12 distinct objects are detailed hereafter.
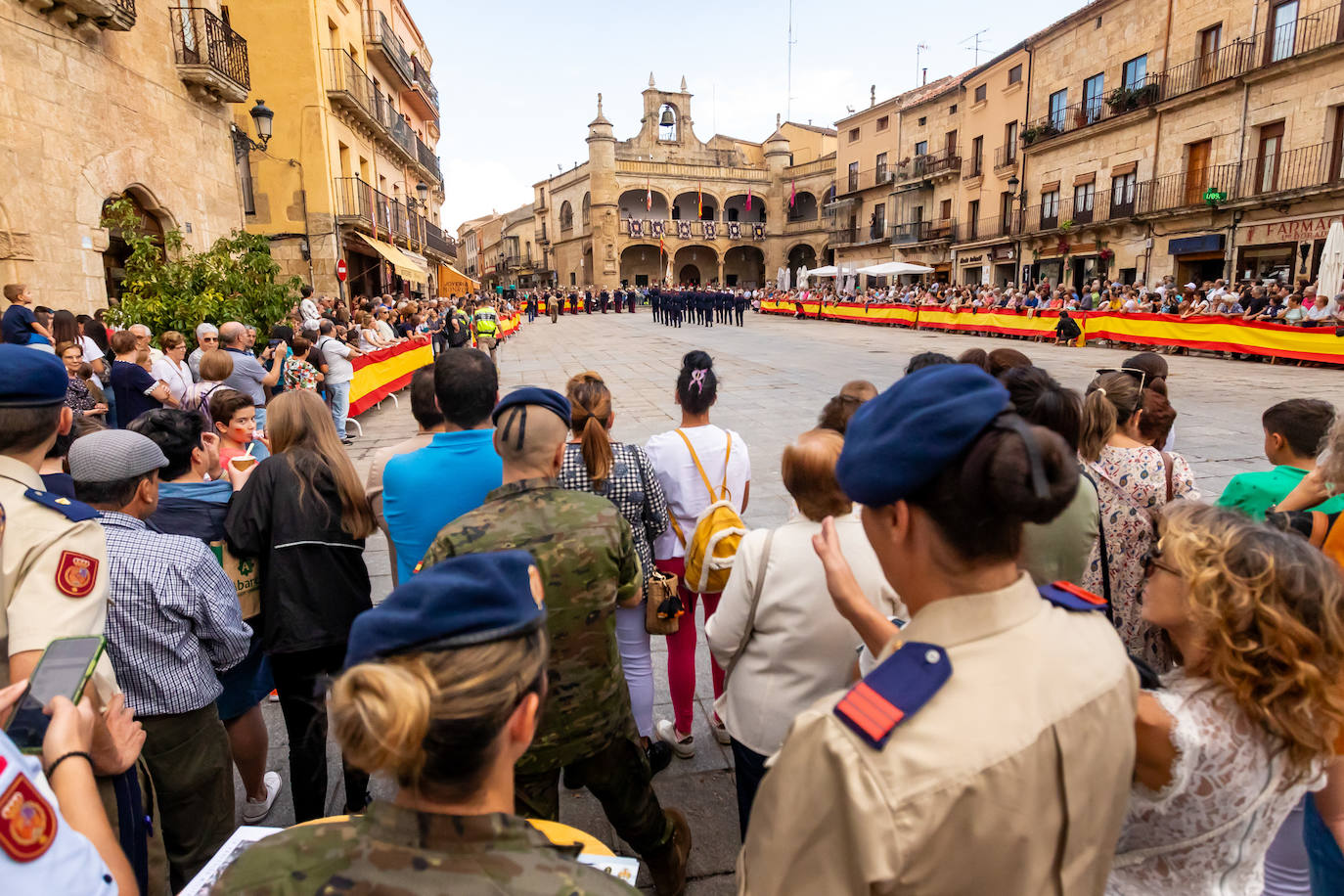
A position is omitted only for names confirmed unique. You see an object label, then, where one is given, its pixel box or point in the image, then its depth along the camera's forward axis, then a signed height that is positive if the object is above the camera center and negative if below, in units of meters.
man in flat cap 2.16 -0.94
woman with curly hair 1.31 -0.70
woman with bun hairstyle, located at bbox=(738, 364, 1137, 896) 0.94 -0.52
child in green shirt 2.77 -0.53
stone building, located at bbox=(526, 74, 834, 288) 49.78 +7.87
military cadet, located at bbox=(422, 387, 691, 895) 1.99 -0.78
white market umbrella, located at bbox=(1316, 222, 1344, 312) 14.74 +0.89
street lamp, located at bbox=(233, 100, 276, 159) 11.80 +3.18
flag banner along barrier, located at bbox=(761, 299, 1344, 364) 13.60 -0.38
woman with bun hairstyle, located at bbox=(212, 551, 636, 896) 0.98 -0.59
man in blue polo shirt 2.57 -0.53
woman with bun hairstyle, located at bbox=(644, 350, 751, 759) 3.13 -0.70
